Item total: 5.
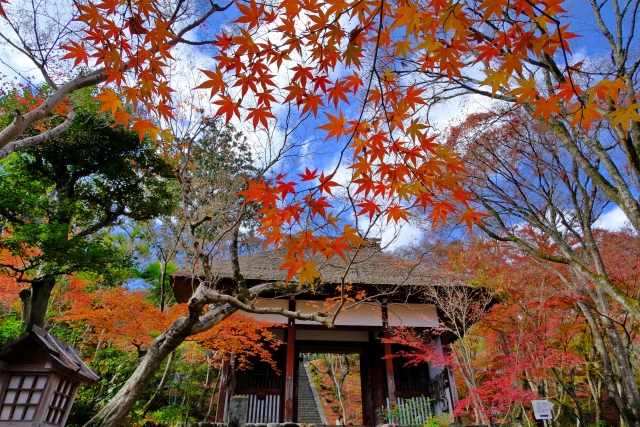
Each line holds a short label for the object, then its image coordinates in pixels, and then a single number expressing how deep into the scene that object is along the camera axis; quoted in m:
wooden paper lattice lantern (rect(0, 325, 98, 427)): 4.27
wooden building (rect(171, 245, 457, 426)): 9.30
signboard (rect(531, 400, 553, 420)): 6.86
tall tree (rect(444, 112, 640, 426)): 6.96
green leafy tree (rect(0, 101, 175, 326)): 7.57
